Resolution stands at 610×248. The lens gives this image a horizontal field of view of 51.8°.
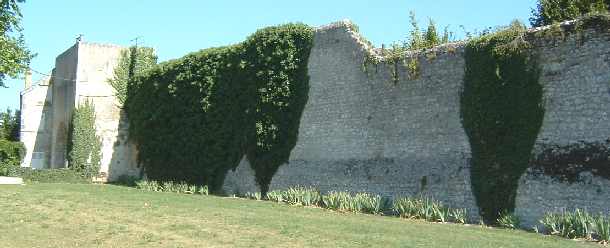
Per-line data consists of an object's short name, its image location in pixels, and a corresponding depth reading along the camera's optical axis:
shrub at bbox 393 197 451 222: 14.79
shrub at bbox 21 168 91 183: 28.06
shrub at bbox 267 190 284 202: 19.30
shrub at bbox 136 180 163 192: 24.82
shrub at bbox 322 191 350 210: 17.08
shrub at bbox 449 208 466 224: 14.53
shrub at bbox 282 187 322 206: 18.44
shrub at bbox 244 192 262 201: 20.68
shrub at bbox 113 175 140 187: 28.22
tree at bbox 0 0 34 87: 24.02
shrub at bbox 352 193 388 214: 16.34
